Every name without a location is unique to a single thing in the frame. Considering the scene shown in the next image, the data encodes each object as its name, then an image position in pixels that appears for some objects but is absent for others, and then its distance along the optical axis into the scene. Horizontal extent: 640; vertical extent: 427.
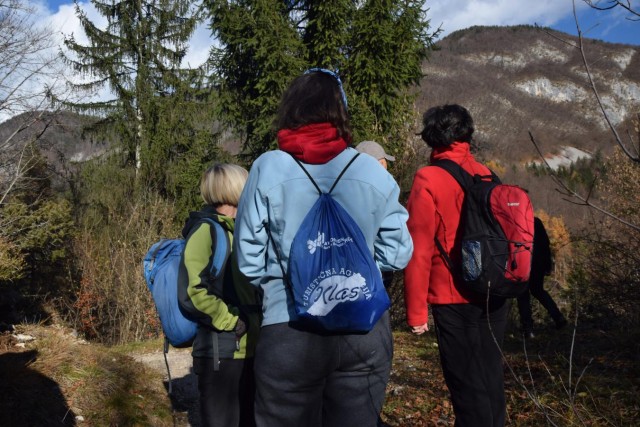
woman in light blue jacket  1.96
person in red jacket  2.70
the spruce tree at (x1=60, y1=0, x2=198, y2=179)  20.53
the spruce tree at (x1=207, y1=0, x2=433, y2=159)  13.98
